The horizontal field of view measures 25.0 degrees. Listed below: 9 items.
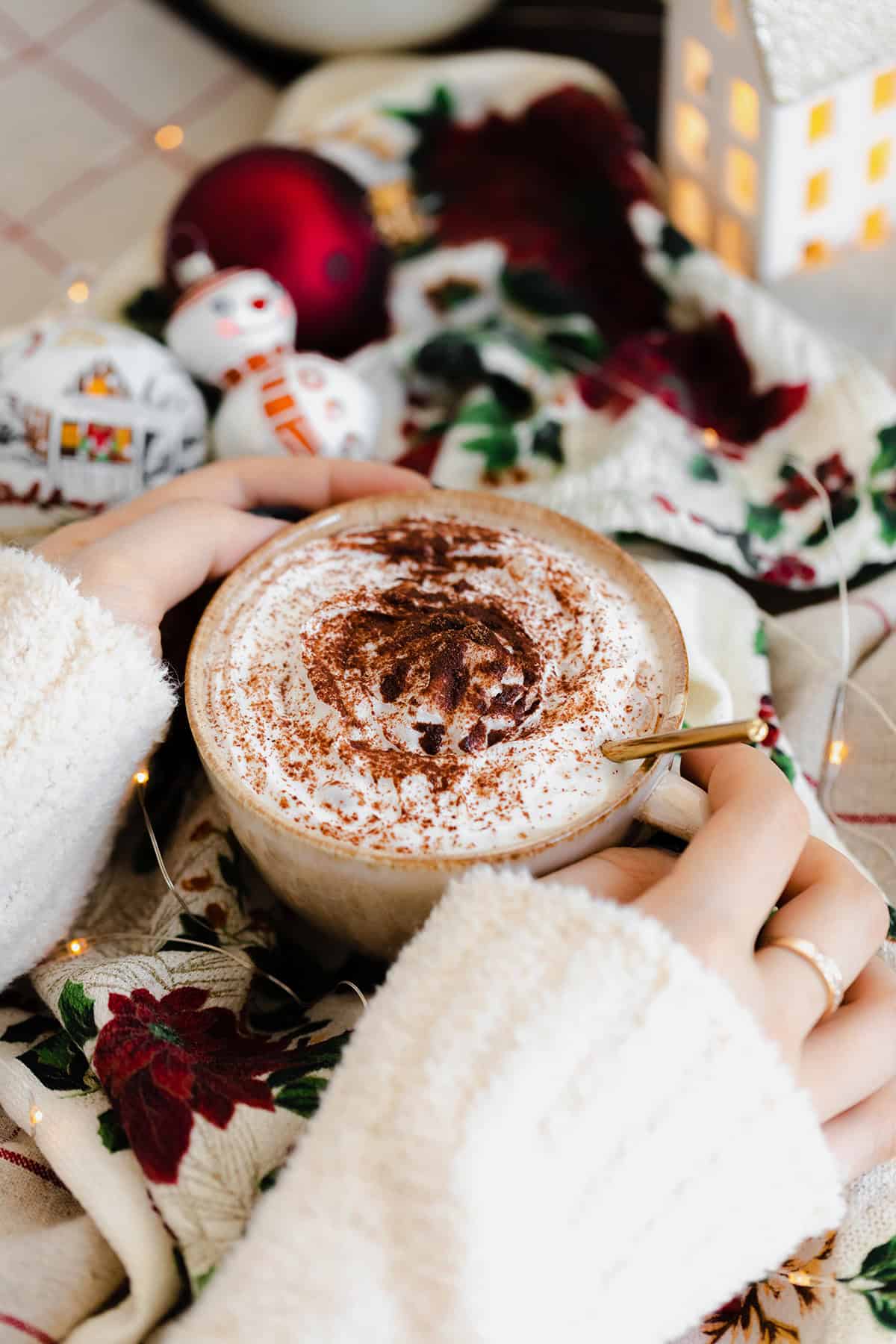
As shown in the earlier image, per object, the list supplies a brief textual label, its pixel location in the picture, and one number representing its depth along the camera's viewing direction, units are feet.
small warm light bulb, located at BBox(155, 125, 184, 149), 2.49
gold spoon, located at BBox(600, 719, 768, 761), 1.30
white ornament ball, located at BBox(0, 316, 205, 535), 1.76
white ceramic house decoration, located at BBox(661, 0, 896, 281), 1.90
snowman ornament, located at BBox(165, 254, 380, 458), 1.78
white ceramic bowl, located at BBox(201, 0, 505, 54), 2.40
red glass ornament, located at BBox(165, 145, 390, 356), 1.94
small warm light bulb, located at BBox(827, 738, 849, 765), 1.69
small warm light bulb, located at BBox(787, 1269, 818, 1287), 1.39
